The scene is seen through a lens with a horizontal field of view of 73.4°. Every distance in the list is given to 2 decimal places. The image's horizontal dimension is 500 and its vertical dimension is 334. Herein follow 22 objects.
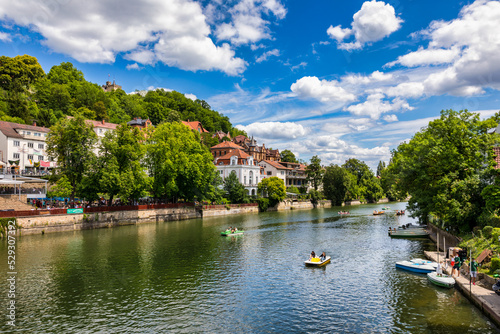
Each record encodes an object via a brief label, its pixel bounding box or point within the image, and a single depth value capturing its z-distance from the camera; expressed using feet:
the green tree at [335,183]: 392.47
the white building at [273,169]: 400.26
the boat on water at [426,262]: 88.23
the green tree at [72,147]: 172.96
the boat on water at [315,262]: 95.66
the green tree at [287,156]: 537.20
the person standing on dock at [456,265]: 79.20
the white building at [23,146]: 241.14
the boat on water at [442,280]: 74.22
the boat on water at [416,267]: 87.45
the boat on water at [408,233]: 152.66
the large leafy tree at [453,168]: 106.42
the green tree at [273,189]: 324.80
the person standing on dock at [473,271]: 70.64
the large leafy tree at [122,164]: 175.22
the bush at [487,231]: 86.94
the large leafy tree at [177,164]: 219.82
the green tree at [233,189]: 298.15
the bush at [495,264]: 68.71
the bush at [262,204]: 313.12
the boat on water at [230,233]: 156.04
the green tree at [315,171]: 413.80
